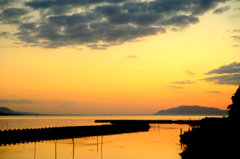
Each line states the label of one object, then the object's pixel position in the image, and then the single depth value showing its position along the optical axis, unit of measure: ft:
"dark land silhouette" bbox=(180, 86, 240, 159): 109.10
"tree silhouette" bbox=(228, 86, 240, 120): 178.85
